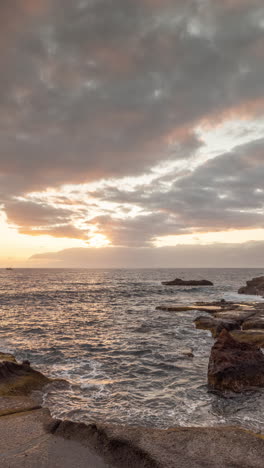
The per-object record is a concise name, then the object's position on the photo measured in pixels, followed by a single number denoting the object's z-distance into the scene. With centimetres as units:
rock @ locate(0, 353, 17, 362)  1670
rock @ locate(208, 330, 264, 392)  1372
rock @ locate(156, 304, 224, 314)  4032
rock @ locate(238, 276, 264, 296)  7026
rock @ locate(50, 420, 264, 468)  674
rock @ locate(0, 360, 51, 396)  1188
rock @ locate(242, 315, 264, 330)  2699
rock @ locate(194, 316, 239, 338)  2678
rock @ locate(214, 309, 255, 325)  3126
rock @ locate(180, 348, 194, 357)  1944
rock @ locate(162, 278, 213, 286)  10562
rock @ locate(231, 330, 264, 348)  2179
